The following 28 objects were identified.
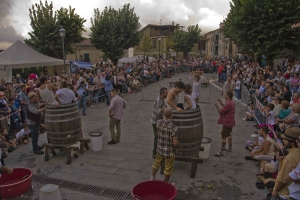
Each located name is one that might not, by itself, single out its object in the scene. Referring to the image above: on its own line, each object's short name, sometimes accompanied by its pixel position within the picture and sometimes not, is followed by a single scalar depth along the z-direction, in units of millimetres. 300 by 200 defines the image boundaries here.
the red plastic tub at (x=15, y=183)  4430
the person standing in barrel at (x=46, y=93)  6230
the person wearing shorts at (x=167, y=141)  4371
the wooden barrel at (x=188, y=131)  5031
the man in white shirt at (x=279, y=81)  11056
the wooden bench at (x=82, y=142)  6566
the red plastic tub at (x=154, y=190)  3848
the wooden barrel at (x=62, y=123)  5875
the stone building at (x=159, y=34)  54688
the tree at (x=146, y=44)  46938
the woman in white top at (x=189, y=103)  5301
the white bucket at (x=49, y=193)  3863
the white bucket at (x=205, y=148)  5922
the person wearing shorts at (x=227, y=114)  6090
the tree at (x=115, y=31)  25312
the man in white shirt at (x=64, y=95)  6355
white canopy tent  14579
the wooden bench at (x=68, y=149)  5980
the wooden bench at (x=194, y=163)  5219
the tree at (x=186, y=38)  47156
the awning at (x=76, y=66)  22422
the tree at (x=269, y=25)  13844
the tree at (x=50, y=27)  24156
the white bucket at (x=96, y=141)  6672
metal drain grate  4672
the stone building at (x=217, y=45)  51594
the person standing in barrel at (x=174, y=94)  5325
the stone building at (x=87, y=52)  48125
